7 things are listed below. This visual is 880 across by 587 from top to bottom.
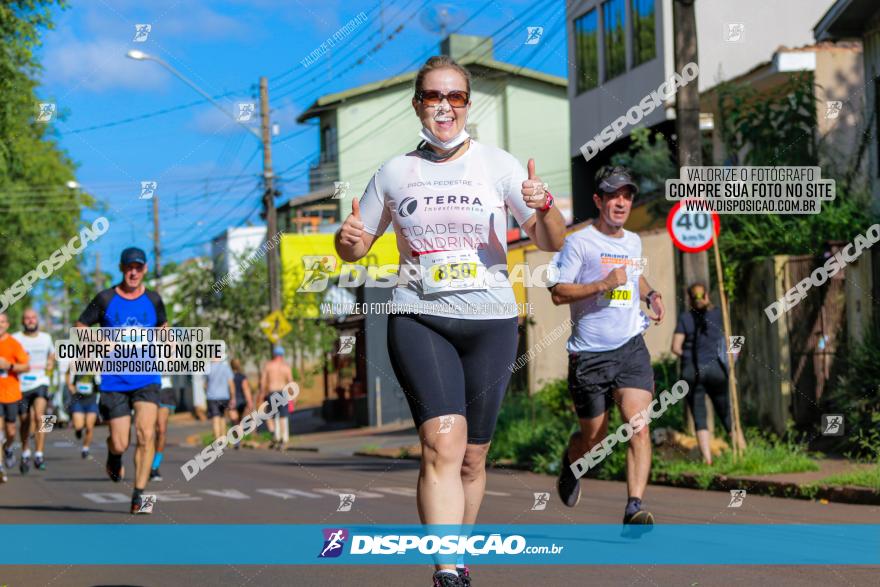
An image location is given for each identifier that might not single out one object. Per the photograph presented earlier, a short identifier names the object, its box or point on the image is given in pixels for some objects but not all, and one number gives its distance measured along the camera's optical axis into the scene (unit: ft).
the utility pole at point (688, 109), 47.80
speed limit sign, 46.44
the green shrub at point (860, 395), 45.03
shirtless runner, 78.23
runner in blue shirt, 34.94
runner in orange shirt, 50.11
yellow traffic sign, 89.30
